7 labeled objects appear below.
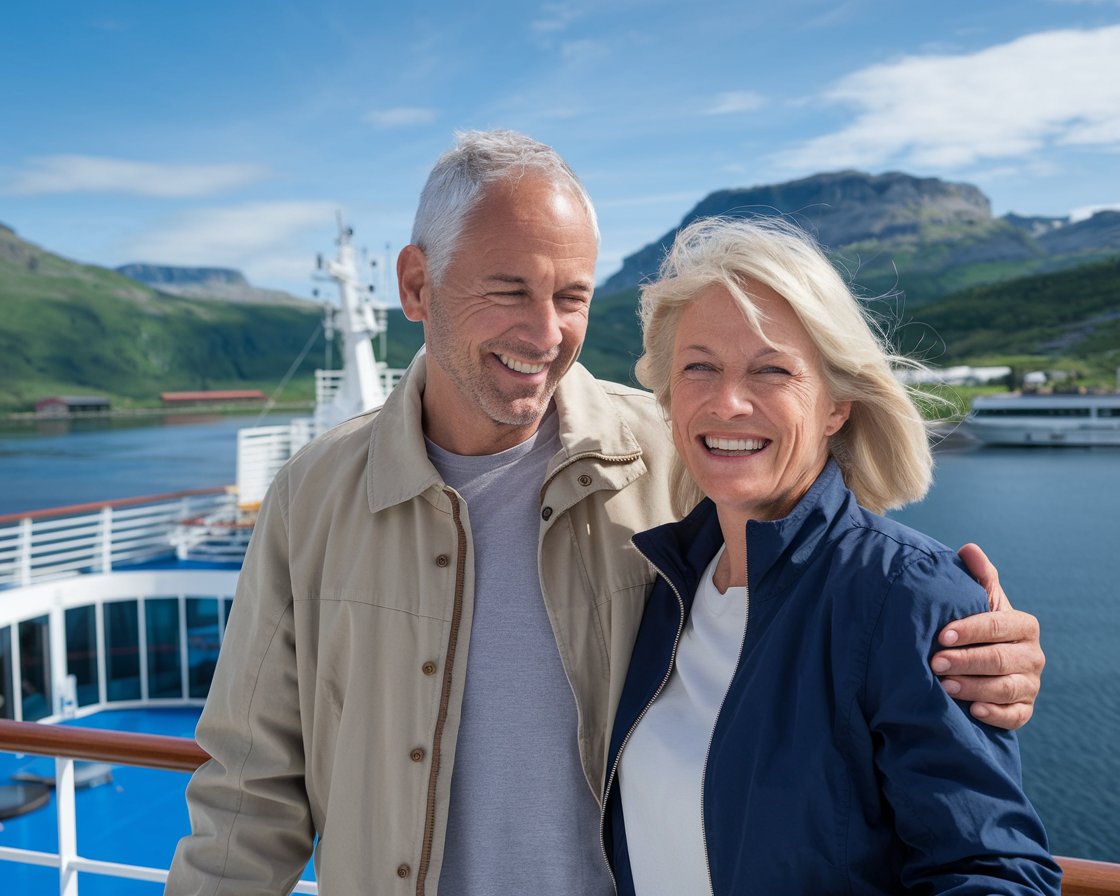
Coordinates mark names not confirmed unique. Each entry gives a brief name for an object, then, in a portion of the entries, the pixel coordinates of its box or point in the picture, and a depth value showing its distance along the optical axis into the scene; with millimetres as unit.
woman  959
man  1377
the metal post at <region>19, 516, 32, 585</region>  9136
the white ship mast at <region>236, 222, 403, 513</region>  15555
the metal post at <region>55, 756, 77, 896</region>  1752
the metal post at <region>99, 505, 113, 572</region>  10375
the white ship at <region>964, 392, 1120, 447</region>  50406
